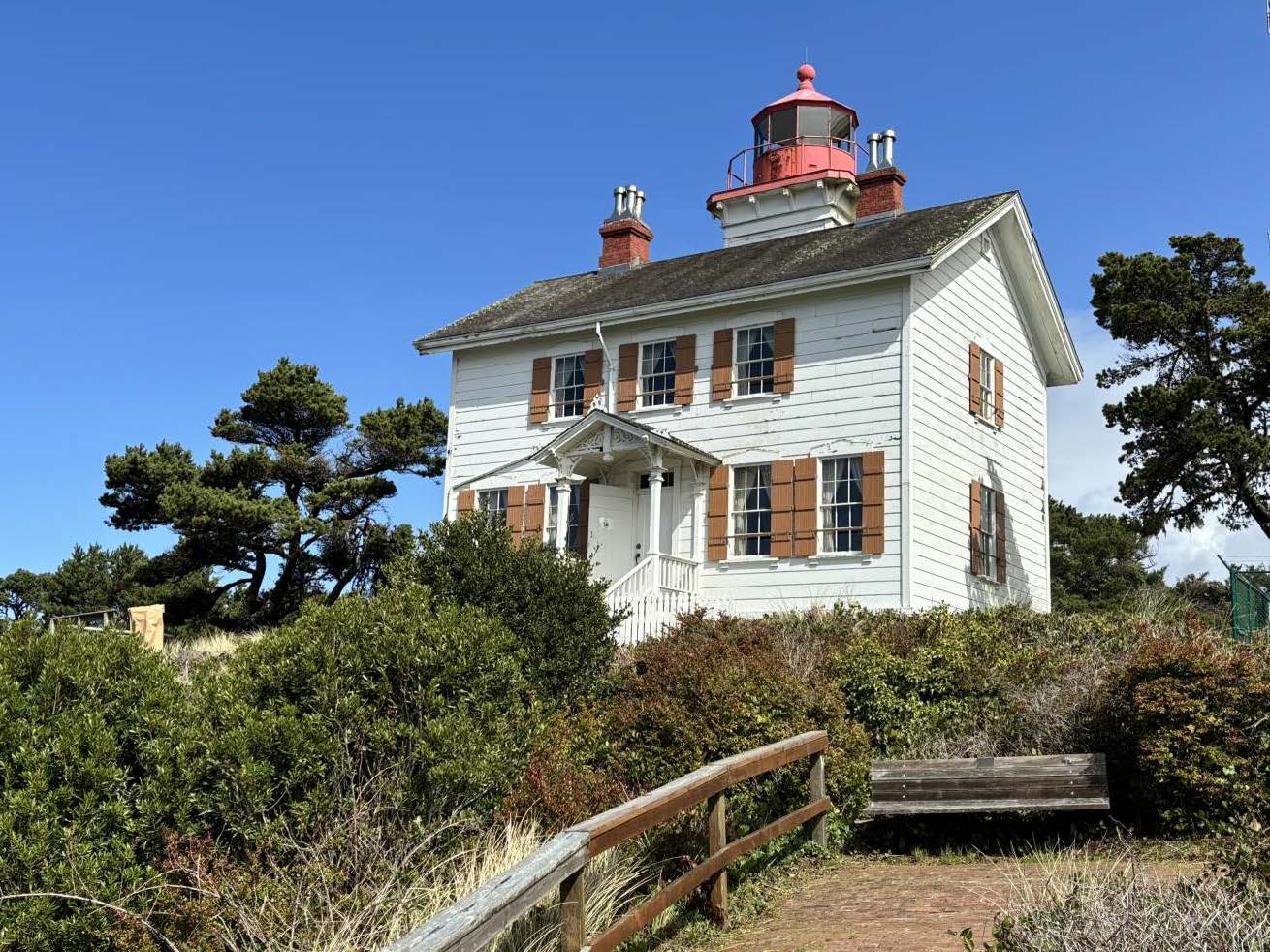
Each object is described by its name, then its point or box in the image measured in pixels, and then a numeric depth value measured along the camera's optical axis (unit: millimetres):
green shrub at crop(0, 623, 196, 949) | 6480
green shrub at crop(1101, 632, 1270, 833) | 8555
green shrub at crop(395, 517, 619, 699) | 10023
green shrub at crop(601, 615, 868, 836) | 8867
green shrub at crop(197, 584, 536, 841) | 7004
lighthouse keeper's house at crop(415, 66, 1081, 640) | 17125
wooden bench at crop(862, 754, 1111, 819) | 8727
